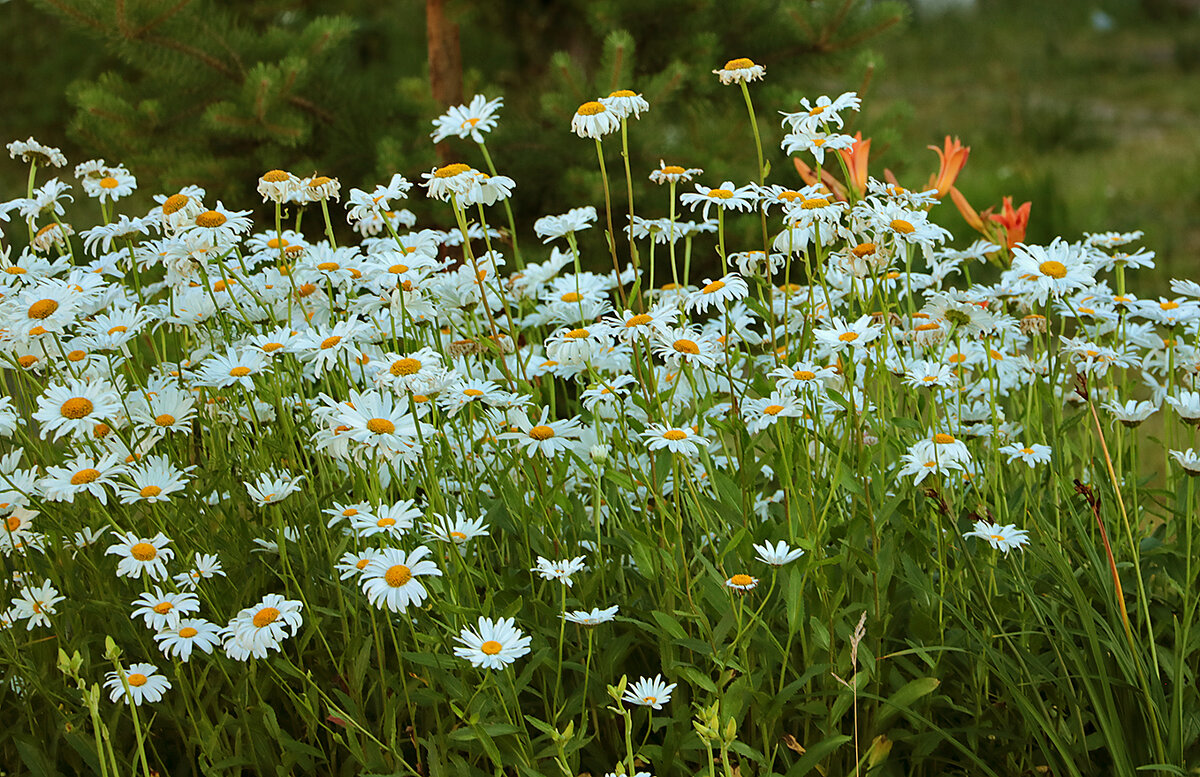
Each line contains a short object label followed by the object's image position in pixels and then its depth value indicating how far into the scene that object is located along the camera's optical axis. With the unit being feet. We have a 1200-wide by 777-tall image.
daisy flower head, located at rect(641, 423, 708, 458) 8.02
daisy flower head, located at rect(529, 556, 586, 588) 7.97
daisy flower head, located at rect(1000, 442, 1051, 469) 8.62
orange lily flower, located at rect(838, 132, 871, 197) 9.61
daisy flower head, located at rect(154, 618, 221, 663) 7.93
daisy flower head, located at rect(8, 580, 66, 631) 8.30
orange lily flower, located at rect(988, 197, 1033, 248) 9.68
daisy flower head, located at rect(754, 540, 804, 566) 8.03
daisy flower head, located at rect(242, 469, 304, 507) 8.19
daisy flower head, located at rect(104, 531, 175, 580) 7.99
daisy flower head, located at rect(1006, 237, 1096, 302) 8.29
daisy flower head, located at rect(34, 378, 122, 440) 8.09
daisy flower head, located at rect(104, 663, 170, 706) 7.97
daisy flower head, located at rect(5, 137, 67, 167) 9.04
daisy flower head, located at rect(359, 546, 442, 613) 7.74
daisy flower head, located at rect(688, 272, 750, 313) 8.32
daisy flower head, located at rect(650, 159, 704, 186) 8.58
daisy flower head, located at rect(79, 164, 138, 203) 9.16
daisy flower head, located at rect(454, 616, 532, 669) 7.73
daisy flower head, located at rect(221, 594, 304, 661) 7.81
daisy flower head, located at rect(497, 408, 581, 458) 8.47
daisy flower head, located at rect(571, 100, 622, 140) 8.26
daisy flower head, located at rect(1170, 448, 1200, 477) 7.96
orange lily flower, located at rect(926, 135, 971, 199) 9.90
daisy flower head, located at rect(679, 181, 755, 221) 8.47
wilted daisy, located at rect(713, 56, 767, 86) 8.23
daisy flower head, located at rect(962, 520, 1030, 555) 8.20
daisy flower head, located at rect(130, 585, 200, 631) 7.98
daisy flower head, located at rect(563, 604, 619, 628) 7.95
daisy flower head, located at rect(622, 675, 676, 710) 7.89
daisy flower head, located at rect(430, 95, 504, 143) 8.65
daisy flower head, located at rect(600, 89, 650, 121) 8.18
